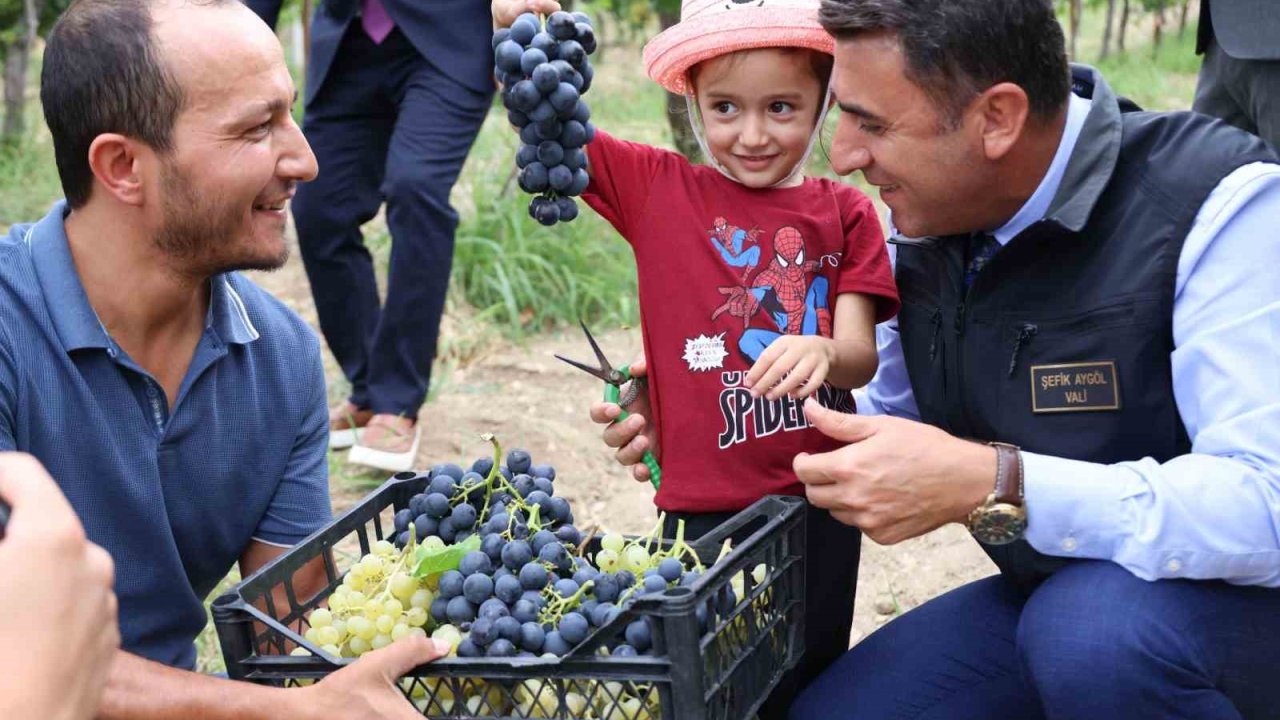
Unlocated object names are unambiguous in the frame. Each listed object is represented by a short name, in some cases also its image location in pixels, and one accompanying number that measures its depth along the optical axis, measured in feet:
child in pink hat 7.43
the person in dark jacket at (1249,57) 9.37
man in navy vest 6.12
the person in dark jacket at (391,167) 12.31
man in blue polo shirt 6.63
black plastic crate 5.21
